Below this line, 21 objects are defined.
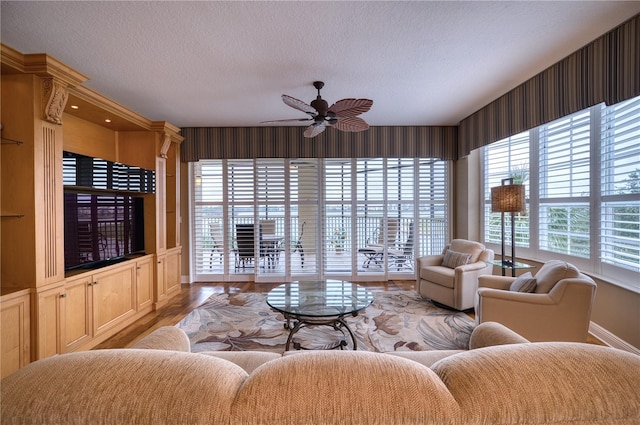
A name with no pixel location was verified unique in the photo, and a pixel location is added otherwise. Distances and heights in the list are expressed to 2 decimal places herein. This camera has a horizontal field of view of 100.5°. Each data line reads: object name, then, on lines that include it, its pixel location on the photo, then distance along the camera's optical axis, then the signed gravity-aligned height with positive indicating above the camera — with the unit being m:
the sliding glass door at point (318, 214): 4.77 -0.06
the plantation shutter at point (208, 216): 4.80 -0.08
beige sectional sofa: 0.58 -0.41
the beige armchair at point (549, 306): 2.08 -0.79
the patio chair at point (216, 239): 4.80 -0.50
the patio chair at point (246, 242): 4.74 -0.55
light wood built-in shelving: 2.03 -0.13
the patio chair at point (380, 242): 4.80 -0.57
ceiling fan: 2.43 +0.97
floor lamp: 2.91 +0.10
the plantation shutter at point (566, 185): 2.86 +0.28
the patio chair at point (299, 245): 4.79 -0.61
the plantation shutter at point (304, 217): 4.77 -0.11
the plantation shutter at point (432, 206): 4.82 +0.08
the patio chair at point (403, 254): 4.81 -0.79
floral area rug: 2.54 -1.27
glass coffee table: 2.26 -0.85
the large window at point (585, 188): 2.40 +0.23
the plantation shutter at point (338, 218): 4.77 -0.13
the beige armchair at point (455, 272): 3.23 -0.81
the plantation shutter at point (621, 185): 2.35 +0.22
